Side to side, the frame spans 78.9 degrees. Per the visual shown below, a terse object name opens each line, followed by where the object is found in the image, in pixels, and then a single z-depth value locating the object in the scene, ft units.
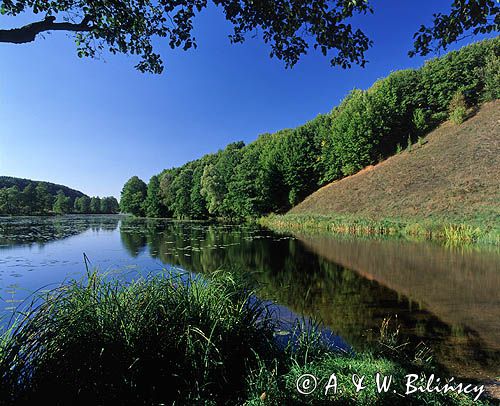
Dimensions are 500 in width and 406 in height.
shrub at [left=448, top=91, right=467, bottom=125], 152.66
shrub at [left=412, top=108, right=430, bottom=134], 162.50
